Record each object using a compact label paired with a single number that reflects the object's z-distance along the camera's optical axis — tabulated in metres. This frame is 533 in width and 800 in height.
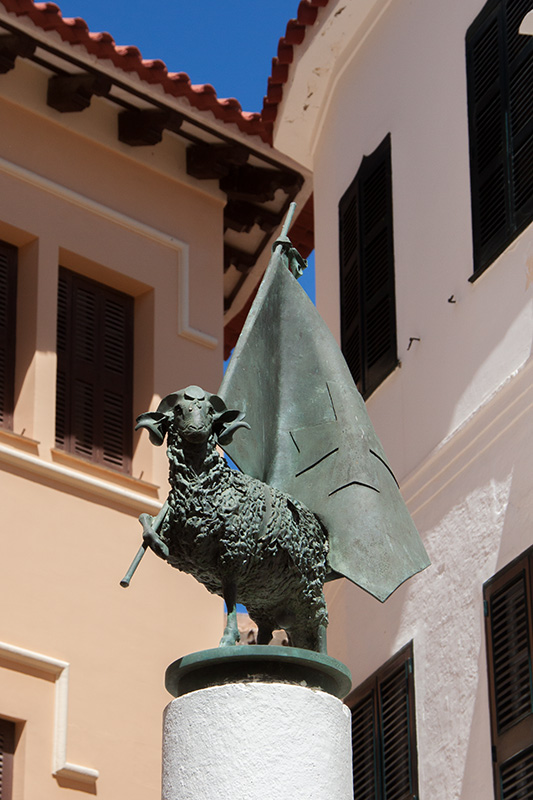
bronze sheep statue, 8.73
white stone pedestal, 8.16
